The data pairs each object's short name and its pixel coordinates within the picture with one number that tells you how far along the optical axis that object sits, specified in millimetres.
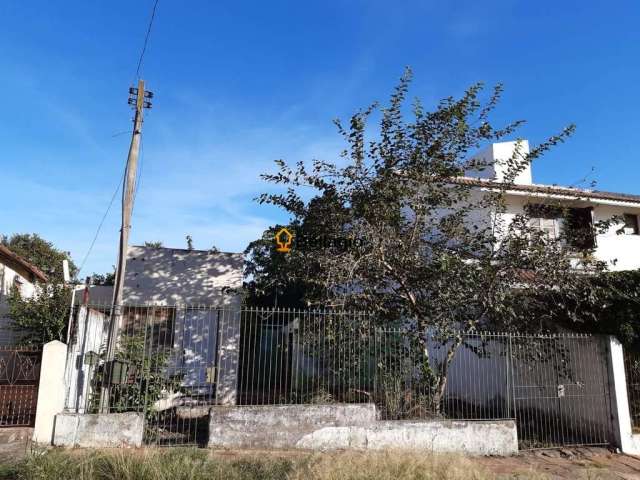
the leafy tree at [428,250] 9438
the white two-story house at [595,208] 14875
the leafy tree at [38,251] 25516
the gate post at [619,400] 9328
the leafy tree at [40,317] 12593
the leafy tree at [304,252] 9852
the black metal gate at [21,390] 7930
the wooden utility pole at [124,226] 7907
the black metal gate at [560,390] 9773
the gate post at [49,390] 7391
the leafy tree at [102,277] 25047
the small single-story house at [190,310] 11117
